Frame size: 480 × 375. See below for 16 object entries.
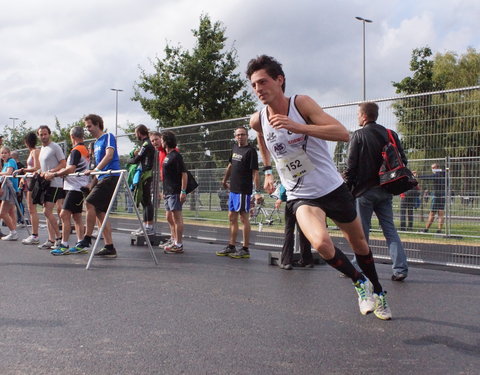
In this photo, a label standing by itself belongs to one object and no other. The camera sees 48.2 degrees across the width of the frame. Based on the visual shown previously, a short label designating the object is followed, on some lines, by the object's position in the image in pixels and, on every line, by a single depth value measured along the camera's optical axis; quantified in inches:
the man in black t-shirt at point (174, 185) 339.0
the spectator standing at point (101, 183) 304.5
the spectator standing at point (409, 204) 319.9
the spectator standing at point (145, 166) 374.6
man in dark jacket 238.4
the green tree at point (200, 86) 967.7
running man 154.5
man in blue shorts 319.9
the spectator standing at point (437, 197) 317.7
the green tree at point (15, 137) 1638.8
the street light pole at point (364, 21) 1366.9
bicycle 387.9
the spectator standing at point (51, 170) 348.2
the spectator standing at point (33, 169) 390.0
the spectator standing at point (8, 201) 420.2
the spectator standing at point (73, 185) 319.9
